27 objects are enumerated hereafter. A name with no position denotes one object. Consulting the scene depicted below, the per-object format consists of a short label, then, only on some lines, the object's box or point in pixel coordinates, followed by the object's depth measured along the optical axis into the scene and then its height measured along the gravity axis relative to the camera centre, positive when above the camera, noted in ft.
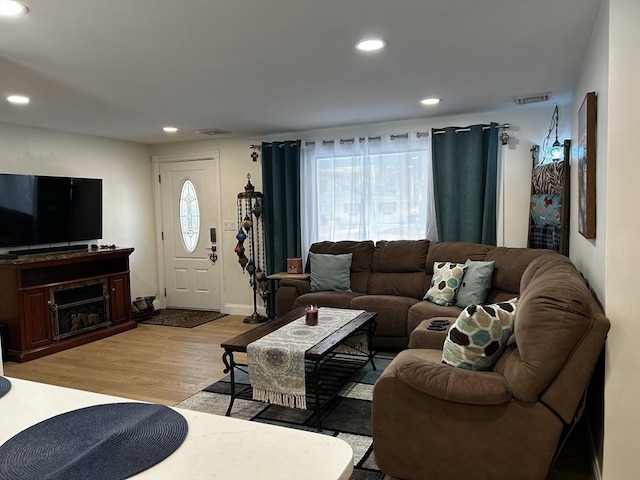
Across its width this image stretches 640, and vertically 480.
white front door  20.26 -0.57
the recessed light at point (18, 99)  11.82 +3.27
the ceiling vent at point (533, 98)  12.91 +3.38
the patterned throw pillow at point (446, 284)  13.46 -2.07
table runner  9.12 -3.06
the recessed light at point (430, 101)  13.33 +3.40
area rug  8.39 -4.30
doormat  18.49 -4.16
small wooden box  17.38 -1.81
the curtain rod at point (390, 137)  15.18 +2.90
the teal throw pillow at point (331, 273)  15.97 -1.97
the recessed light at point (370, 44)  8.55 +3.30
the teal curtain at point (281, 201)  18.04 +0.66
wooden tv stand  14.21 -2.43
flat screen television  14.82 +0.44
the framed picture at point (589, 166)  7.67 +0.80
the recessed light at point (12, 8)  6.66 +3.21
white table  2.66 -1.47
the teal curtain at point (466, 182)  15.12 +1.10
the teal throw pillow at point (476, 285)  13.00 -2.04
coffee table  9.27 -3.39
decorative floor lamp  18.47 -0.96
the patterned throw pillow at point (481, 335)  7.14 -1.89
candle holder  11.08 -2.43
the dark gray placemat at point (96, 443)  2.67 -1.44
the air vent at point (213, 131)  17.21 +3.40
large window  16.40 +1.01
